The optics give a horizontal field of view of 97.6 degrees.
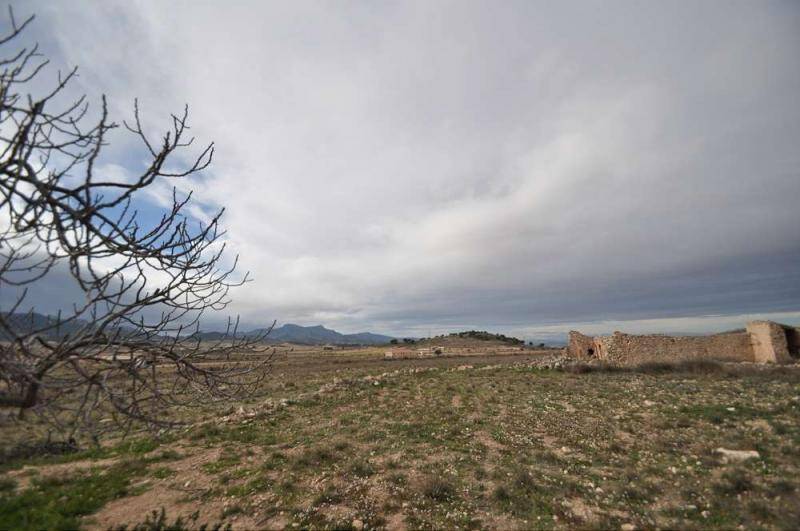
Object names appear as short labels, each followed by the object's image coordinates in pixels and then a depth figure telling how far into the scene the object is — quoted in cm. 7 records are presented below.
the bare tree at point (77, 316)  261
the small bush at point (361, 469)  760
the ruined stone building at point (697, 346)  2339
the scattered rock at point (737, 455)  698
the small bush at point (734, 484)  595
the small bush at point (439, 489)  656
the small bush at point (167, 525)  513
